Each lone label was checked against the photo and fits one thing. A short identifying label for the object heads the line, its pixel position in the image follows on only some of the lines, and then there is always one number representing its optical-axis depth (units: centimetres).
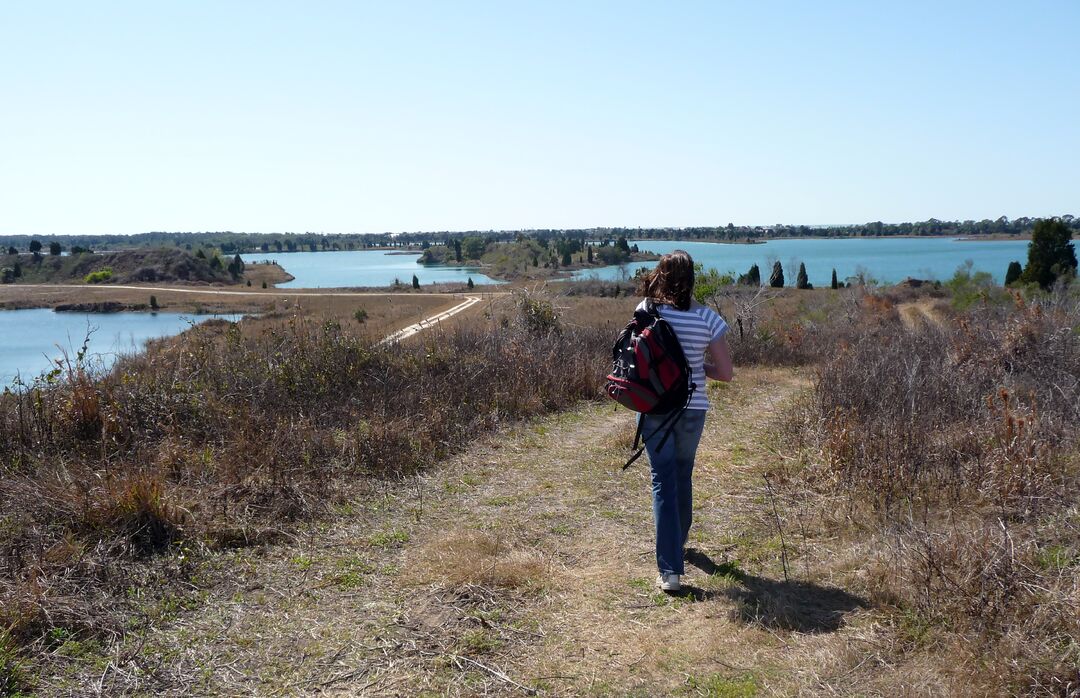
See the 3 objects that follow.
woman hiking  385
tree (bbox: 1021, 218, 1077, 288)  3484
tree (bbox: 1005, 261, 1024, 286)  4050
